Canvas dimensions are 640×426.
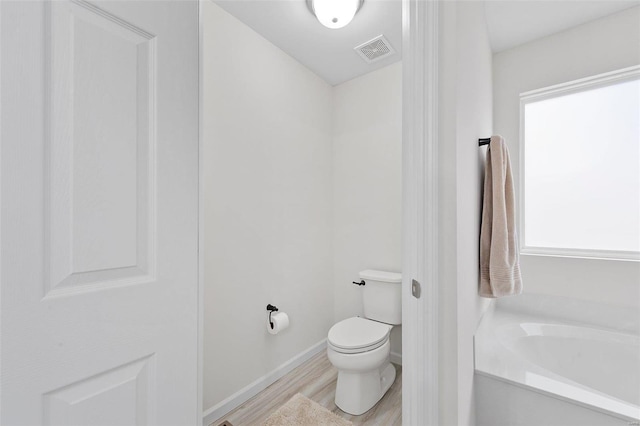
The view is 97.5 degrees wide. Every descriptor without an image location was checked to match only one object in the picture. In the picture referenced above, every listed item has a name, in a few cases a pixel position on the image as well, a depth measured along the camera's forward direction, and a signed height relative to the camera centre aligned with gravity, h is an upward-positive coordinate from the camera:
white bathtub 1.21 -0.82
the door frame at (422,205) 1.00 +0.03
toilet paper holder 1.95 -0.66
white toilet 1.67 -0.85
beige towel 1.47 -0.09
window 1.80 +0.32
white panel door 0.49 +0.01
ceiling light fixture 1.57 +1.16
